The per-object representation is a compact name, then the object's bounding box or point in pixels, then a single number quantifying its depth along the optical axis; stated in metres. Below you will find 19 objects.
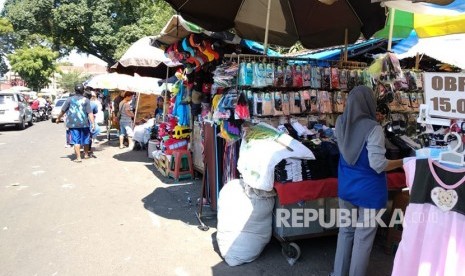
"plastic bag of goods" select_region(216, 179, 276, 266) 4.02
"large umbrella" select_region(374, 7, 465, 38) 3.83
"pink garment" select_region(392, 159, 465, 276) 2.11
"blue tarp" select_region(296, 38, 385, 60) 7.82
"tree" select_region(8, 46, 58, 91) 36.38
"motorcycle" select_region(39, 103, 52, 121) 26.54
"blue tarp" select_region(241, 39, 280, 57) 5.88
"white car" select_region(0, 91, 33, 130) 18.34
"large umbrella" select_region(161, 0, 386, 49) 4.97
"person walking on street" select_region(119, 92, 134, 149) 11.58
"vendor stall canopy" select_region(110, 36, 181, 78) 8.47
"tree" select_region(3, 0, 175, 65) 25.19
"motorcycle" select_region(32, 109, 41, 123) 24.95
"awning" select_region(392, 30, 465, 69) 5.57
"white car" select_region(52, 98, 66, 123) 23.90
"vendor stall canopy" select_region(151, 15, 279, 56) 5.50
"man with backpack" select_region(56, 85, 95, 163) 9.15
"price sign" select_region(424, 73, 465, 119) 2.20
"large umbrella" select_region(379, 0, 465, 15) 2.83
